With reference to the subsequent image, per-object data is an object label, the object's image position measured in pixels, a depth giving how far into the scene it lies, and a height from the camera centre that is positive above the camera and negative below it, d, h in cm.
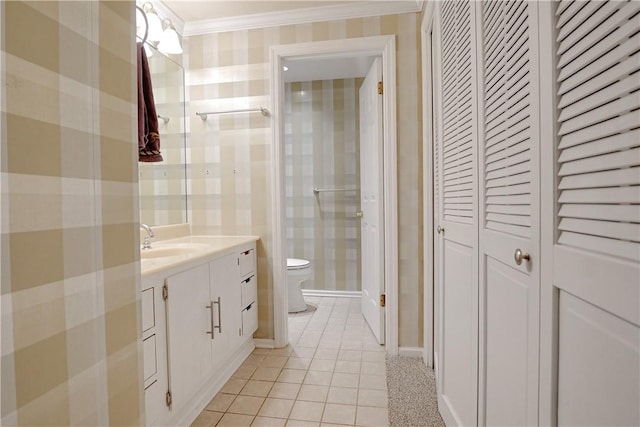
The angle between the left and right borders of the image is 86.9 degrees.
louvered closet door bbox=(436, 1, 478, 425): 116 -6
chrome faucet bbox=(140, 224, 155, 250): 194 -19
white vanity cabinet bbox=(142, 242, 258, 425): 138 -64
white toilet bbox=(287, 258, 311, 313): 311 -71
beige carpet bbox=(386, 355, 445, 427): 161 -103
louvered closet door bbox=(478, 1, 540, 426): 74 -3
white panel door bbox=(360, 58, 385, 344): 243 +3
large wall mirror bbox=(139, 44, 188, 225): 219 +35
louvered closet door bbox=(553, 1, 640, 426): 46 -2
